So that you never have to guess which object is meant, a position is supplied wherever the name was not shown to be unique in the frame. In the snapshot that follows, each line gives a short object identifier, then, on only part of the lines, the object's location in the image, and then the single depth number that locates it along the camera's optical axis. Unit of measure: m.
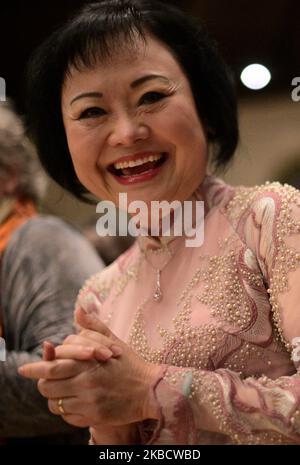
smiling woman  1.64
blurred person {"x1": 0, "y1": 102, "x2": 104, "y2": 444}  1.89
